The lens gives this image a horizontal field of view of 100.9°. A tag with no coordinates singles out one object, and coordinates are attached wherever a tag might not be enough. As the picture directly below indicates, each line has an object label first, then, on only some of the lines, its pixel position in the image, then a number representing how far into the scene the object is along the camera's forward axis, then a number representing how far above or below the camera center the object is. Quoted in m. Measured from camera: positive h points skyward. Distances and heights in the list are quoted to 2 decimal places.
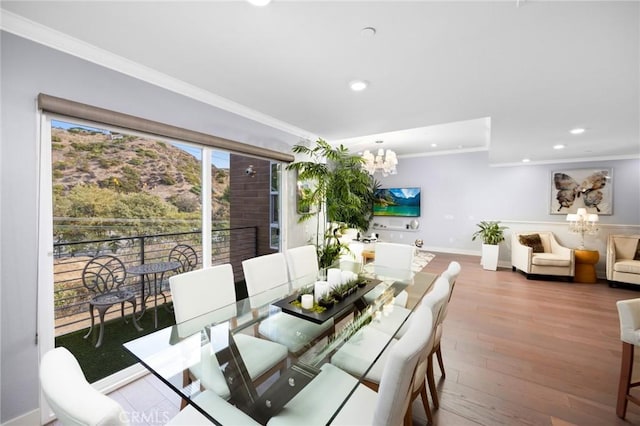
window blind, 1.69 +0.67
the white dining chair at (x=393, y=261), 2.87 -0.63
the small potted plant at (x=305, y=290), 2.17 -0.68
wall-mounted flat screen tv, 7.53 +0.28
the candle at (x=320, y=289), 2.01 -0.60
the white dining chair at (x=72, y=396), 0.64 -0.49
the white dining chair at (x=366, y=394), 0.94 -0.89
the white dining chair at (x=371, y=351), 1.45 -0.88
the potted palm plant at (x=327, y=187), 3.78 +0.36
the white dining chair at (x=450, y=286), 1.83 -0.53
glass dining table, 1.19 -0.79
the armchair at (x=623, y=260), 4.41 -0.82
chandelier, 4.54 +0.85
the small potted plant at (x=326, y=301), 1.91 -0.66
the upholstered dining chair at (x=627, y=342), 1.72 -0.84
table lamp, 5.09 -0.19
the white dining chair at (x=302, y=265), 2.64 -0.59
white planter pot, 5.62 -0.94
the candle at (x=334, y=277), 2.16 -0.55
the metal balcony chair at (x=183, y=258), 3.19 -0.59
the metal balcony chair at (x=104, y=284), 2.38 -0.72
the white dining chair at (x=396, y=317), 1.88 -0.88
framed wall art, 5.61 +0.49
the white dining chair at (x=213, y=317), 1.35 -0.75
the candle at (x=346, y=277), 2.22 -0.56
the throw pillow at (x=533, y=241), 5.40 -0.59
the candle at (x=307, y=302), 1.86 -0.64
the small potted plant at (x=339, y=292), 2.03 -0.63
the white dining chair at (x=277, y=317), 1.71 -0.78
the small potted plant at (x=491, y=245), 5.63 -0.70
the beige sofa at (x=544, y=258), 4.92 -0.86
